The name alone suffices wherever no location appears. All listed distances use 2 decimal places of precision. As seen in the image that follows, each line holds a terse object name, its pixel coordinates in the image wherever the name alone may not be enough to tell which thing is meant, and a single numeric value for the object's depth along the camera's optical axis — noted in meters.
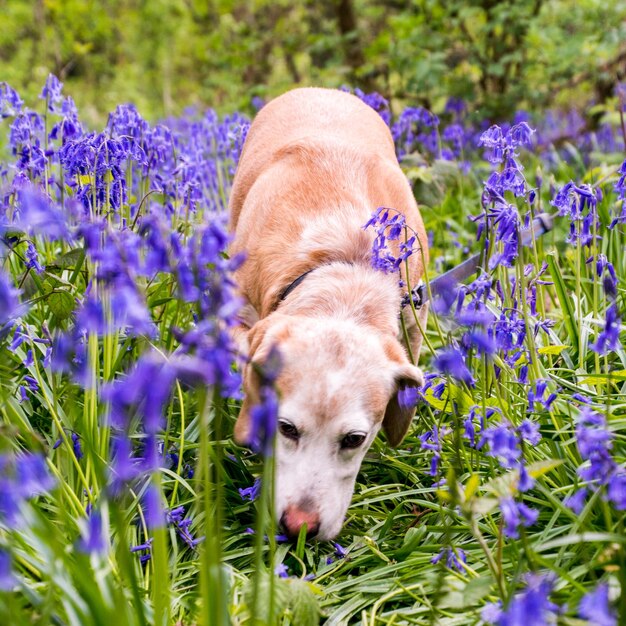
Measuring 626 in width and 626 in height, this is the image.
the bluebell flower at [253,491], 1.50
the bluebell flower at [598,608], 1.11
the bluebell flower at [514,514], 1.19
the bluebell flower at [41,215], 1.12
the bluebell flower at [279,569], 1.30
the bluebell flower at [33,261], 1.52
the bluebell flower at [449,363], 1.20
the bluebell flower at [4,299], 1.05
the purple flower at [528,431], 1.29
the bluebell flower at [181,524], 1.43
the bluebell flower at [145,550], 1.39
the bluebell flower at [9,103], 1.73
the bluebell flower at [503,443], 1.22
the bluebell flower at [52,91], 1.74
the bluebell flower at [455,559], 1.33
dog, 1.45
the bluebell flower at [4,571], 1.01
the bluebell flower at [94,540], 1.11
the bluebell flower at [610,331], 1.25
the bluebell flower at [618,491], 1.21
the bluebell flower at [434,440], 1.32
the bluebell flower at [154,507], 1.12
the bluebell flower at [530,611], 1.12
